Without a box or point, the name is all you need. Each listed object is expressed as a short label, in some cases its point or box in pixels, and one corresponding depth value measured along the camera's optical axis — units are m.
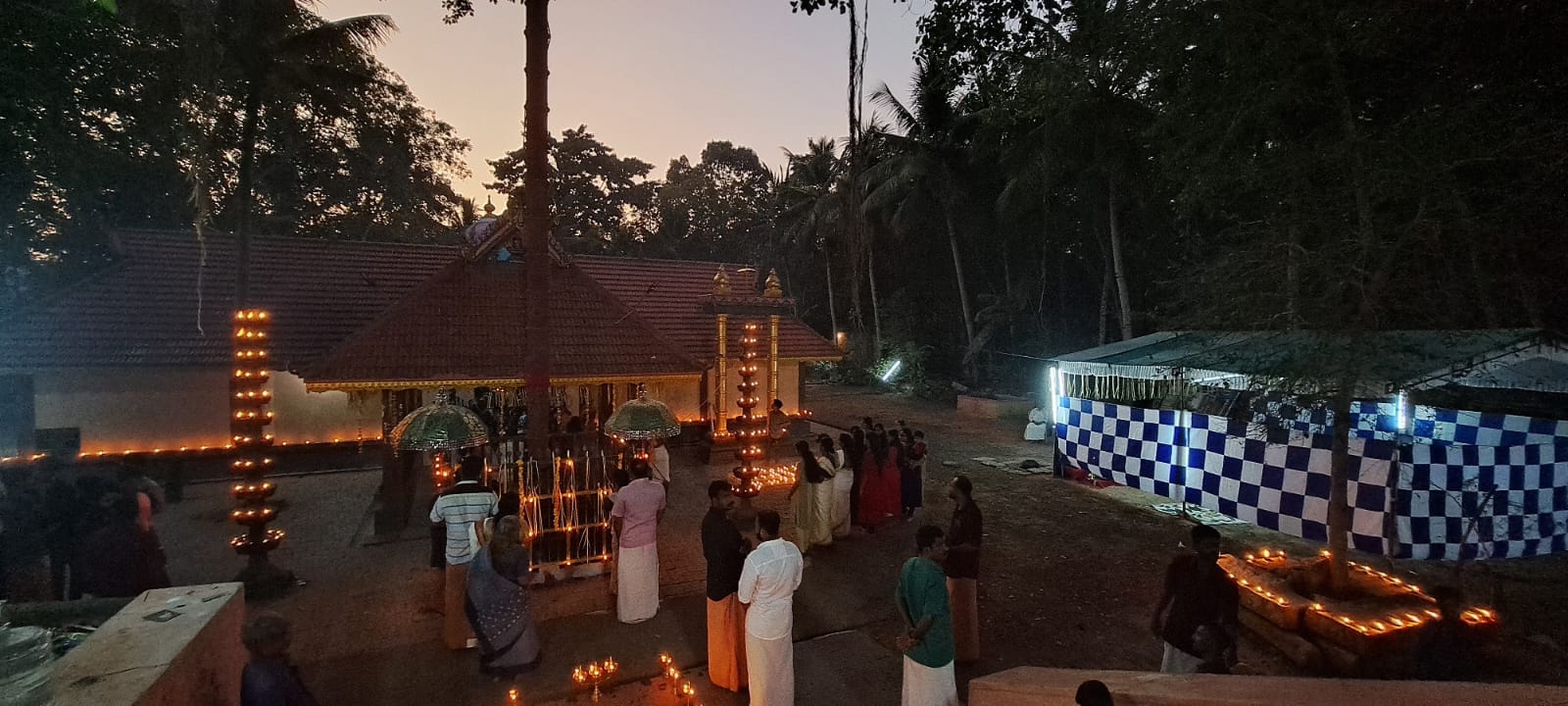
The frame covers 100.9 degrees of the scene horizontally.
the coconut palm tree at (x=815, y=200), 31.75
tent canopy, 5.54
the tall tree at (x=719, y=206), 36.06
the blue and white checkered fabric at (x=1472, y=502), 6.99
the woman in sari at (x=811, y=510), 8.66
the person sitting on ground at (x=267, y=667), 3.23
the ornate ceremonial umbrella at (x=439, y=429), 7.04
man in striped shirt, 6.03
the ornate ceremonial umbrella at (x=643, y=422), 7.95
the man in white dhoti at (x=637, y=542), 6.47
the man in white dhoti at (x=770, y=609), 4.61
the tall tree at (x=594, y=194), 30.52
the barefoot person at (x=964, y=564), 5.68
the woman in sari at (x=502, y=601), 4.50
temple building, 10.88
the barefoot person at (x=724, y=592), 5.29
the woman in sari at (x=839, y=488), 9.01
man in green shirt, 4.26
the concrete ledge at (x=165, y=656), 2.71
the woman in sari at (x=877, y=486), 9.47
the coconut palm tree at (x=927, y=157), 24.95
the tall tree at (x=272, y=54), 11.20
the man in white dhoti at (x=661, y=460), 9.91
